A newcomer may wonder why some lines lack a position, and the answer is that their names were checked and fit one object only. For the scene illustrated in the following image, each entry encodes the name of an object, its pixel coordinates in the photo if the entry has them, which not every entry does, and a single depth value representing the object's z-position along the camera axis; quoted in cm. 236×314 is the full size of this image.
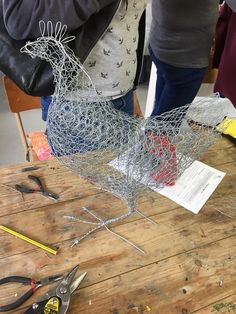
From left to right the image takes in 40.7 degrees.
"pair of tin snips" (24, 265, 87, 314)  45
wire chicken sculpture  50
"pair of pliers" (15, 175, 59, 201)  64
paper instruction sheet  66
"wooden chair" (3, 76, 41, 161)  94
